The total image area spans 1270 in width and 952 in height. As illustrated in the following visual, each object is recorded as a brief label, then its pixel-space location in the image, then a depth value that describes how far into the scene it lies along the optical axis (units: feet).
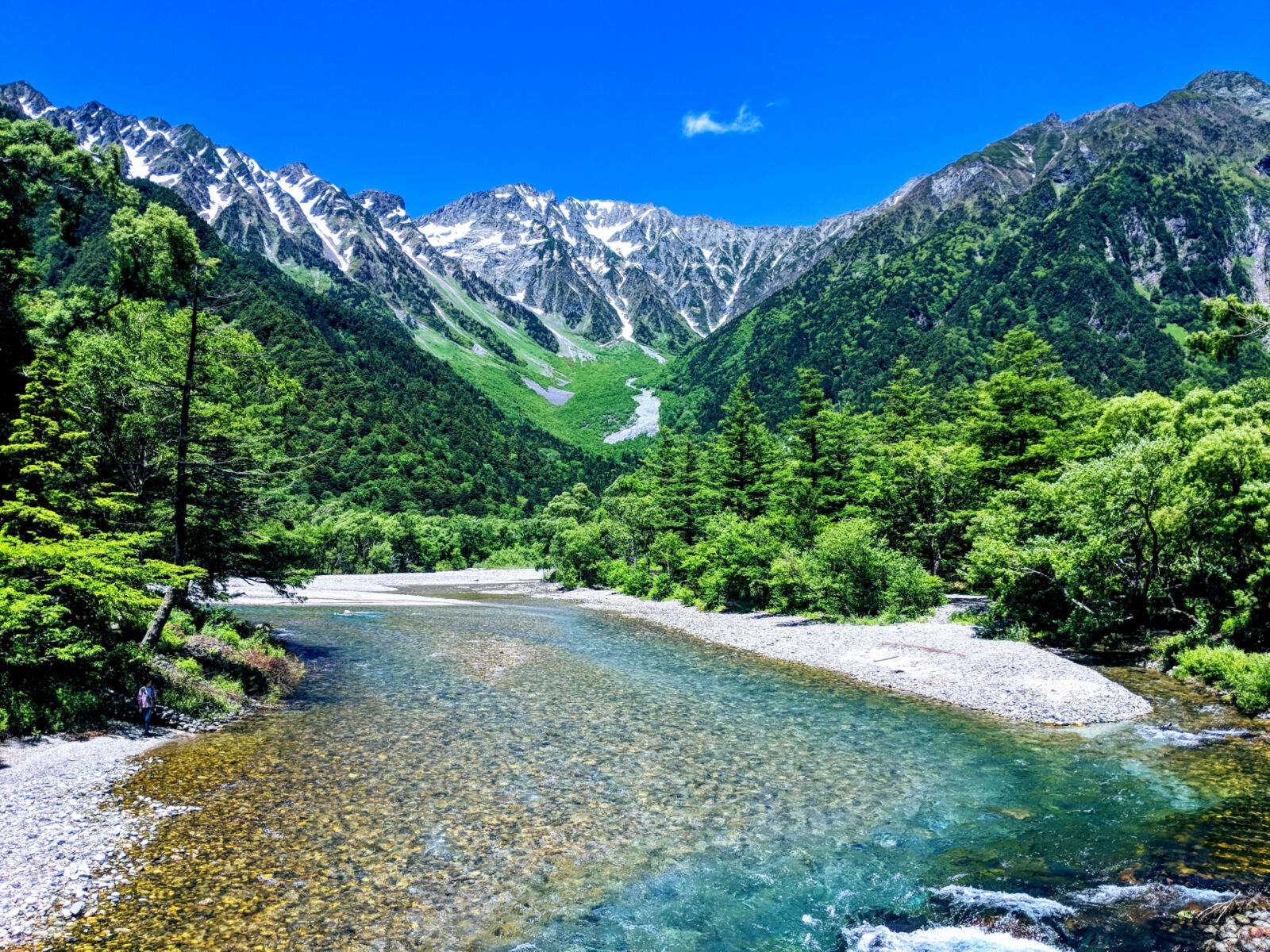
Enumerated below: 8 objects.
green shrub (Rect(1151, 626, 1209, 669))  73.26
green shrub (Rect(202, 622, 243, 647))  79.77
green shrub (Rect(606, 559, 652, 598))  193.16
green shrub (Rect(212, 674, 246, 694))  64.39
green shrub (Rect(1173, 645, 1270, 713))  56.29
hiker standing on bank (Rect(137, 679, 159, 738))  52.42
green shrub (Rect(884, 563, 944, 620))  113.50
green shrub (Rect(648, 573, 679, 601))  178.50
